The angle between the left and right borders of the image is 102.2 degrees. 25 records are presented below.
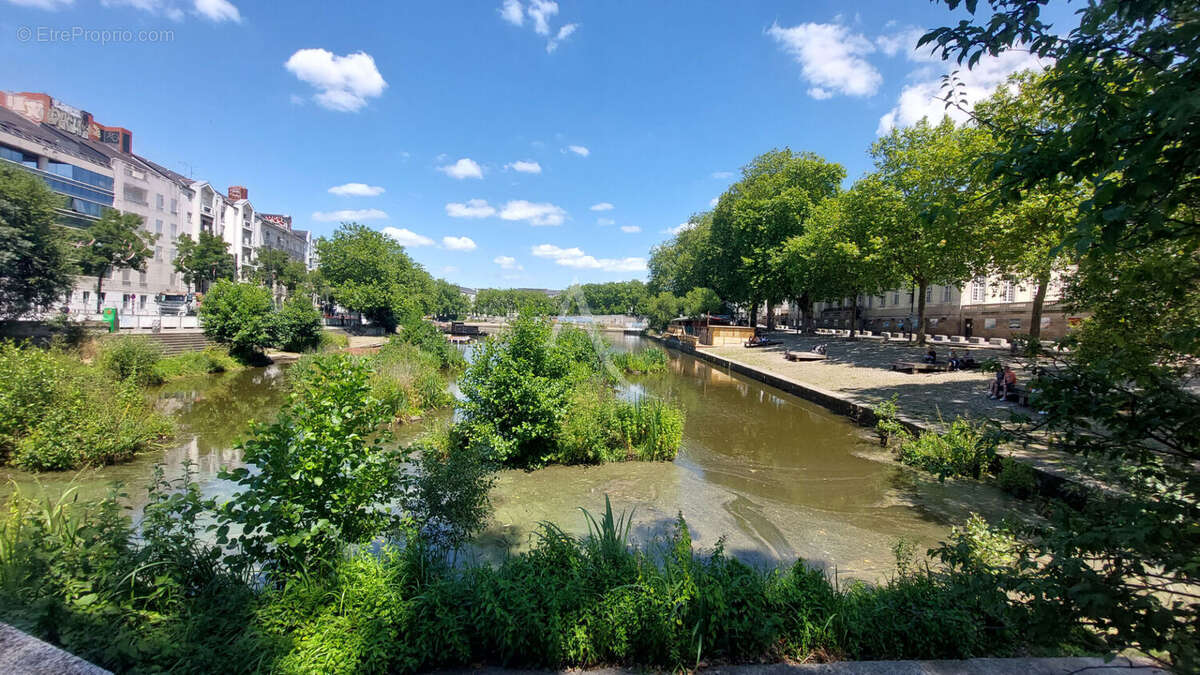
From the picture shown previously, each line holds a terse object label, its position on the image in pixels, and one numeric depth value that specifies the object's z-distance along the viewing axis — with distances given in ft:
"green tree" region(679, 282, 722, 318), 163.84
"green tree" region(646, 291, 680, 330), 191.83
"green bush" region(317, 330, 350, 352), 98.59
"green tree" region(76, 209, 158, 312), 94.38
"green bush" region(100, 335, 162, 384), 52.88
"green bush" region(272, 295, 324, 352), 92.43
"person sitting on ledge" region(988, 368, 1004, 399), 44.06
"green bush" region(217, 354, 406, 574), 11.69
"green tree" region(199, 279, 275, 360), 80.64
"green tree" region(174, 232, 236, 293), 146.61
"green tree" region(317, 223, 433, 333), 145.59
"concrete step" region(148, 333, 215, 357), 78.02
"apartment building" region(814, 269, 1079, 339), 99.91
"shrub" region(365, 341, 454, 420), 43.50
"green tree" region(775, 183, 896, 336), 83.76
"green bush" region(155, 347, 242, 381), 63.00
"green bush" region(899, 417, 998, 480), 27.20
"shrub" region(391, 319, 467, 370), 77.24
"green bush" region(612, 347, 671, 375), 81.05
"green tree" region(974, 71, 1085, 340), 51.60
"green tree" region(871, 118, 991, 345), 64.59
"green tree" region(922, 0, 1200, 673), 5.83
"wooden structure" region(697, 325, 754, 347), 127.95
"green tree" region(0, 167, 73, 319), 55.72
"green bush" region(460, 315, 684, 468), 29.22
